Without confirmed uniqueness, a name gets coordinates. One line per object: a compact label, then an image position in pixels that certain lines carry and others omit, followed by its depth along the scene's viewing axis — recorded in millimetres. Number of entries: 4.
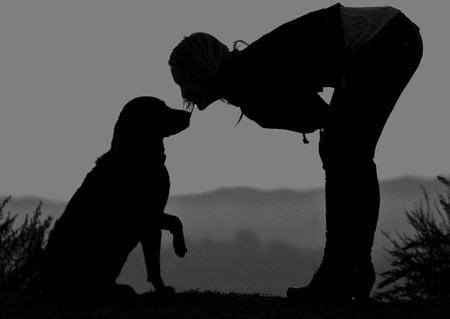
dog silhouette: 8625
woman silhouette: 8375
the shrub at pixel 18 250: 13109
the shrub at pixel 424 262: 13102
